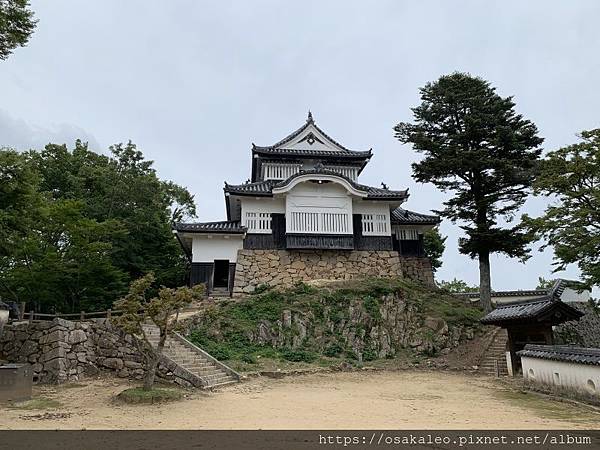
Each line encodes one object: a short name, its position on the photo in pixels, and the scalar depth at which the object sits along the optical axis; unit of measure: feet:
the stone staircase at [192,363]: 41.98
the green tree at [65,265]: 71.05
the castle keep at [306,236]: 74.54
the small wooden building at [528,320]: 44.86
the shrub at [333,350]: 56.90
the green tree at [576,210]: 42.80
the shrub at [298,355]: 53.93
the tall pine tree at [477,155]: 73.36
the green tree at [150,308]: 37.78
